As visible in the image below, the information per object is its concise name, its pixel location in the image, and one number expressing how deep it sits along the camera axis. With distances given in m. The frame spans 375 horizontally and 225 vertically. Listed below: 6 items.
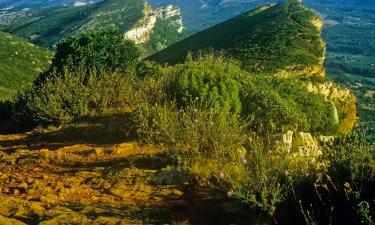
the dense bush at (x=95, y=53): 17.81
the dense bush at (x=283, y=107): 11.84
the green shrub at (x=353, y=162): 6.57
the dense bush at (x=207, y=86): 11.62
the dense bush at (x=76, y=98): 13.63
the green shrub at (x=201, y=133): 8.52
